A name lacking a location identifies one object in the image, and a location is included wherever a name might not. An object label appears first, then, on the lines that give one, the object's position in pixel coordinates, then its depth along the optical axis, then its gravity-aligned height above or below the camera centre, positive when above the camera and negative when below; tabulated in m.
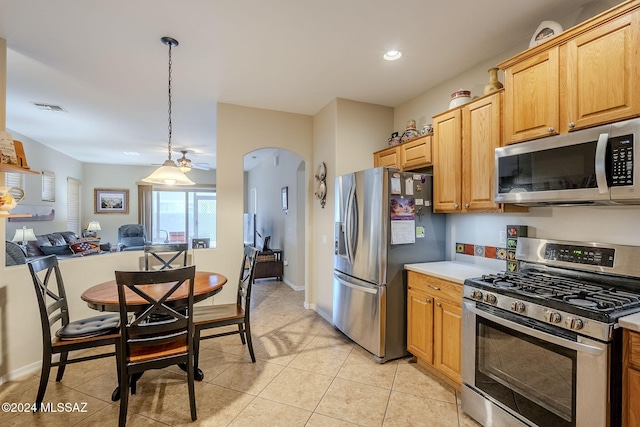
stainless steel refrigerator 2.66 -0.30
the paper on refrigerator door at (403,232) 2.66 -0.17
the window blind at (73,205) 7.09 +0.17
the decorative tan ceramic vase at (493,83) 2.31 +1.04
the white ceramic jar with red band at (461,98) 2.57 +1.02
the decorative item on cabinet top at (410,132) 3.13 +0.87
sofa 5.05 -0.64
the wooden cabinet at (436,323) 2.20 -0.89
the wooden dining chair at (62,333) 1.98 -0.86
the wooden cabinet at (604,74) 1.50 +0.77
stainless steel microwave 1.50 +0.27
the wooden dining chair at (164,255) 3.15 -0.48
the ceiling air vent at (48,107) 3.80 +1.39
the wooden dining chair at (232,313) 2.43 -0.89
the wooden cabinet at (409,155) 2.88 +0.63
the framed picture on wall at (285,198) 5.71 +0.29
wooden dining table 1.94 -0.60
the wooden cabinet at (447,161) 2.52 +0.47
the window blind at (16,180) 5.04 +0.54
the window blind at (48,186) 5.88 +0.52
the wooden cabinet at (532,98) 1.84 +0.77
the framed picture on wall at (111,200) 8.08 +0.32
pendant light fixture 2.53 +0.32
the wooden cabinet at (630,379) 1.28 -0.72
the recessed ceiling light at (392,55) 2.56 +1.41
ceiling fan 4.71 +1.36
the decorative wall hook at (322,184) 3.80 +0.38
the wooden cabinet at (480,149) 2.23 +0.52
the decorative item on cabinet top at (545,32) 1.90 +1.21
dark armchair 7.25 -0.61
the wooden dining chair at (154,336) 1.77 -0.80
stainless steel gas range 1.34 -0.64
